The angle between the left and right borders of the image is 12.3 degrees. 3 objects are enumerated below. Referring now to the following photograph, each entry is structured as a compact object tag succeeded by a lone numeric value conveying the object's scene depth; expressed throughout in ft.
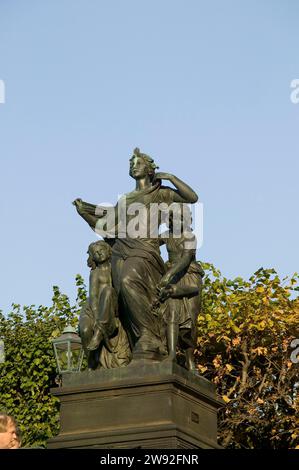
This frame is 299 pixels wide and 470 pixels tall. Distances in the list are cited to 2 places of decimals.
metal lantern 68.44
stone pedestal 58.39
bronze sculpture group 61.57
